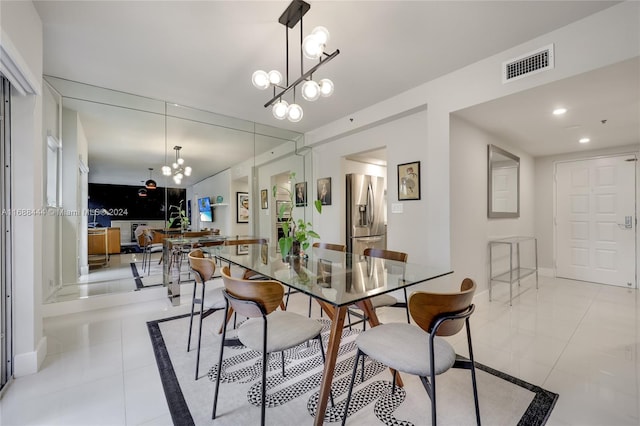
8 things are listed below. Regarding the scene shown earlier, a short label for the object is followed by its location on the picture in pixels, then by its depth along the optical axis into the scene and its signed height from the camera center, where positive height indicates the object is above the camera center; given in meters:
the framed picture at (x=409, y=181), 3.45 +0.42
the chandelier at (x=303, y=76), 1.72 +1.07
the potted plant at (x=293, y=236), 2.09 -0.18
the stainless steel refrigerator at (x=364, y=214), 4.68 -0.01
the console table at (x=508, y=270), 3.60 -0.84
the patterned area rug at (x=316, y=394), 1.49 -1.13
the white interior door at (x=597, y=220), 4.11 -0.16
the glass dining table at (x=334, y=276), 1.38 -0.42
